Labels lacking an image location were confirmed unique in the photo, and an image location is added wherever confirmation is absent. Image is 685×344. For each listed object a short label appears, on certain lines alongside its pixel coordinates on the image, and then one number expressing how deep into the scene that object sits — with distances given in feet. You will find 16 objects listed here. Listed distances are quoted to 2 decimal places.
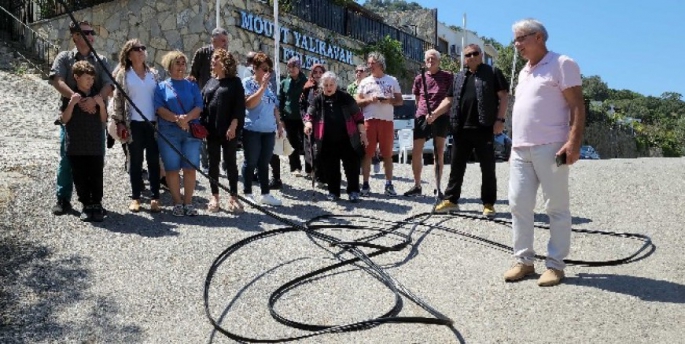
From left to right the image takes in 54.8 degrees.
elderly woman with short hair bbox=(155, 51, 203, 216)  22.17
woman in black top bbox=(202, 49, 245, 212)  22.88
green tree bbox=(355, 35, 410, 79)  76.49
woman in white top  21.93
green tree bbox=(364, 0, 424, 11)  383.61
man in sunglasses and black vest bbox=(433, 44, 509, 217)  22.53
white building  143.54
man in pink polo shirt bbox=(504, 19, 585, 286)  15.12
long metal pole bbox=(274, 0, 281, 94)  40.58
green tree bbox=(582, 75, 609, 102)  360.87
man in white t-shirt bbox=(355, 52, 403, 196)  27.76
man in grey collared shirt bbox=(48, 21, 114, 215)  20.33
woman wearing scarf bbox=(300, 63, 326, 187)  27.78
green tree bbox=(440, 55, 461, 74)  107.29
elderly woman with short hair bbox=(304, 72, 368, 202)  26.45
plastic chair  49.06
